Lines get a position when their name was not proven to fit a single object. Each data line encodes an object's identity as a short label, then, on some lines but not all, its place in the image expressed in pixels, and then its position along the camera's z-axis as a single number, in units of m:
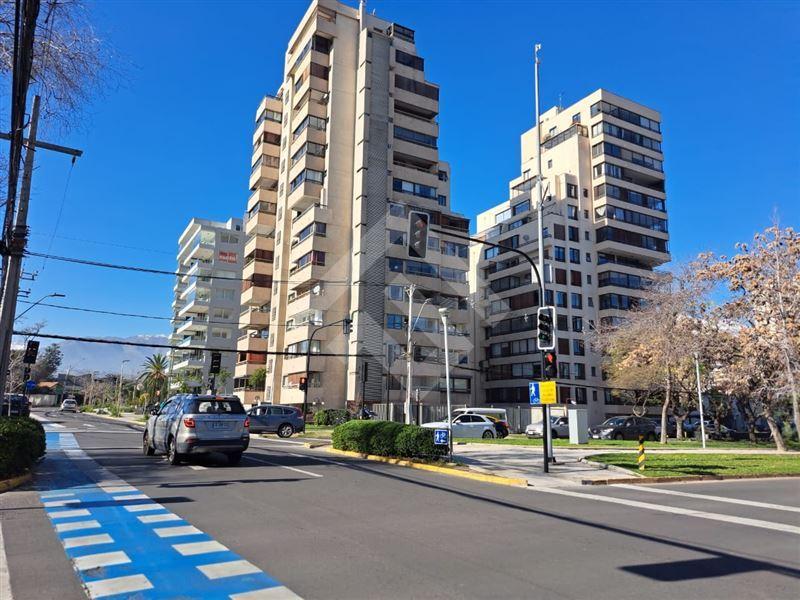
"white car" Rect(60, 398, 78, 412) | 70.29
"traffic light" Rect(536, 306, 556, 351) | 16.39
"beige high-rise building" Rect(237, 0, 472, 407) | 49.47
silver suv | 14.40
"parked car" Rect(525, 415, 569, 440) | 37.19
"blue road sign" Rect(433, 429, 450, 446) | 17.06
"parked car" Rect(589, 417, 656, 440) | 36.28
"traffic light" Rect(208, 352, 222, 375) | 31.94
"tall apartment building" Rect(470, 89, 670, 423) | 61.56
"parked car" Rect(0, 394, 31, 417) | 31.48
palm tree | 74.12
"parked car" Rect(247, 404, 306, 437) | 30.97
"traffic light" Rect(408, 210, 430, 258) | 12.99
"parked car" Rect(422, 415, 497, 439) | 32.66
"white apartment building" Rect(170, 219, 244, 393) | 75.94
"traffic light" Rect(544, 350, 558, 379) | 16.39
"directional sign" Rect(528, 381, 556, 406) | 16.00
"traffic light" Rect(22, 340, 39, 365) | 30.69
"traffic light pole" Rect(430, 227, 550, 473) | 15.97
